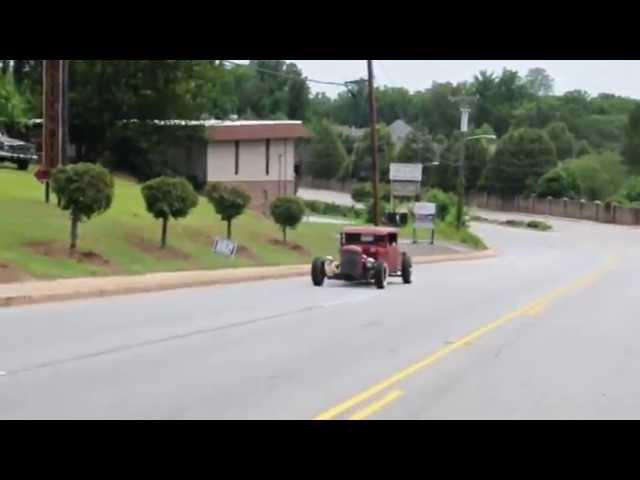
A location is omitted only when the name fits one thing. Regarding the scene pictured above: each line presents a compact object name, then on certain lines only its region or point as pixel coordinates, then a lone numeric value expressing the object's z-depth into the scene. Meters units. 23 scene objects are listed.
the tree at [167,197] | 34.50
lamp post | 78.31
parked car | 52.03
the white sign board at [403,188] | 77.44
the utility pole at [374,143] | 50.56
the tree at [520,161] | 129.50
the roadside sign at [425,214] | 70.06
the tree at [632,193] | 123.25
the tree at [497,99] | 181.25
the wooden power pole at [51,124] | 35.94
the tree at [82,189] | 29.42
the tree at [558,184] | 127.50
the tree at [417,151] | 133.00
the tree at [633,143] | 139.25
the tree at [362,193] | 97.50
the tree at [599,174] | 134.62
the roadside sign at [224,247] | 36.75
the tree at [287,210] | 43.84
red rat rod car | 33.12
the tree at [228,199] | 40.03
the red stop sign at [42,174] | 35.59
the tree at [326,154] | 137.00
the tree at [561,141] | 162.88
